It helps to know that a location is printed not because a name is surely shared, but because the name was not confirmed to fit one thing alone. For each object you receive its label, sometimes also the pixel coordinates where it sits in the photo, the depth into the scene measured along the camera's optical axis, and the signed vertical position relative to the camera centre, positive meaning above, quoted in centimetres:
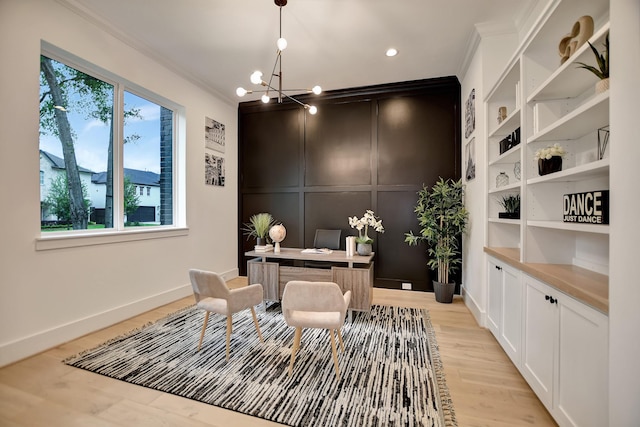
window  264 +73
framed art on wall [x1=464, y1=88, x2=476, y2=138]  329 +129
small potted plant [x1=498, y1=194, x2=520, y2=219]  242 +7
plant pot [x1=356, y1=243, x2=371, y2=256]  331 -43
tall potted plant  367 -18
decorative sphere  349 -26
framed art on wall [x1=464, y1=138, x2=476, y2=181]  329 +71
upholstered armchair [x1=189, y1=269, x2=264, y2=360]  224 -72
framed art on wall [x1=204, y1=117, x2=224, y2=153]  446 +135
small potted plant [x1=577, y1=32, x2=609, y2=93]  132 +74
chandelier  237 +131
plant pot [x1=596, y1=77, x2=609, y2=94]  131 +64
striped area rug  172 -125
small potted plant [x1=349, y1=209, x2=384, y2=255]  332 -32
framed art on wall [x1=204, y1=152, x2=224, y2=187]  448 +75
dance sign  131 +4
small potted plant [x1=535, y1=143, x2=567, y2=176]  175 +37
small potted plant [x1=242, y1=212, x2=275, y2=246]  357 -18
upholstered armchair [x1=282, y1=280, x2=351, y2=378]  197 -69
